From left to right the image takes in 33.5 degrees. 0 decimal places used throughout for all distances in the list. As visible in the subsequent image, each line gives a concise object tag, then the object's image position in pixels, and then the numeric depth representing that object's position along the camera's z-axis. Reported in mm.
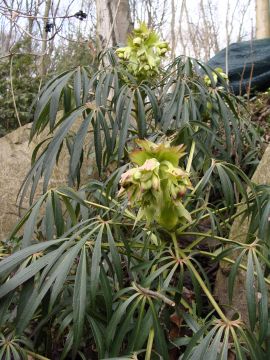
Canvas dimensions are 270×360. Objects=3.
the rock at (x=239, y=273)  1272
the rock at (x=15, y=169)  2141
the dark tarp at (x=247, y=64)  3080
